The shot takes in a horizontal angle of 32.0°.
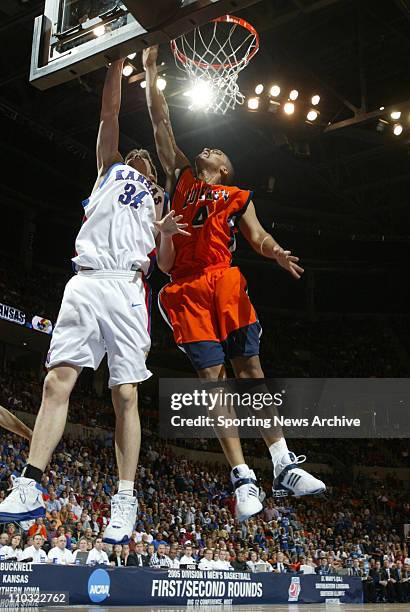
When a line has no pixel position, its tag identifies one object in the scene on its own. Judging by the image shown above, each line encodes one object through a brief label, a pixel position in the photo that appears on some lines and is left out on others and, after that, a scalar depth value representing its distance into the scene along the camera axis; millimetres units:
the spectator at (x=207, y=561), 13234
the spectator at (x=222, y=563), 13422
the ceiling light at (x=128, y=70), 12938
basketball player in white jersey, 3949
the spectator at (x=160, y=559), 12716
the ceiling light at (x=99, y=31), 4586
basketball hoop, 7656
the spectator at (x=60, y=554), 11009
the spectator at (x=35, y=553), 10672
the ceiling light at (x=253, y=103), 15008
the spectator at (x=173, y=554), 13156
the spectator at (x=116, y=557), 11938
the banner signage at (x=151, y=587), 9109
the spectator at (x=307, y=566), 15414
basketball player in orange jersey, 4336
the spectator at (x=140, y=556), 12201
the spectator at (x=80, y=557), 11312
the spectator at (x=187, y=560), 12992
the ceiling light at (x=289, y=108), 15305
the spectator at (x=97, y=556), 11383
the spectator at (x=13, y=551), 10625
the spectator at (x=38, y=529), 11508
